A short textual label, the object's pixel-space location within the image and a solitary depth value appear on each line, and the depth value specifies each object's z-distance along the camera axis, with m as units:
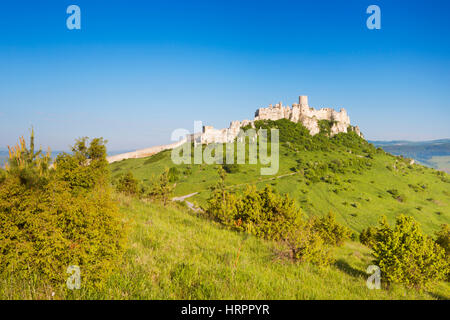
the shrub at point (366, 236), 43.76
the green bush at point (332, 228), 34.50
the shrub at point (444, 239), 28.40
